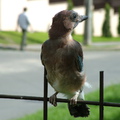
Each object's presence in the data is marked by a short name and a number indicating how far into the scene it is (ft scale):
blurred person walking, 67.21
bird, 8.23
